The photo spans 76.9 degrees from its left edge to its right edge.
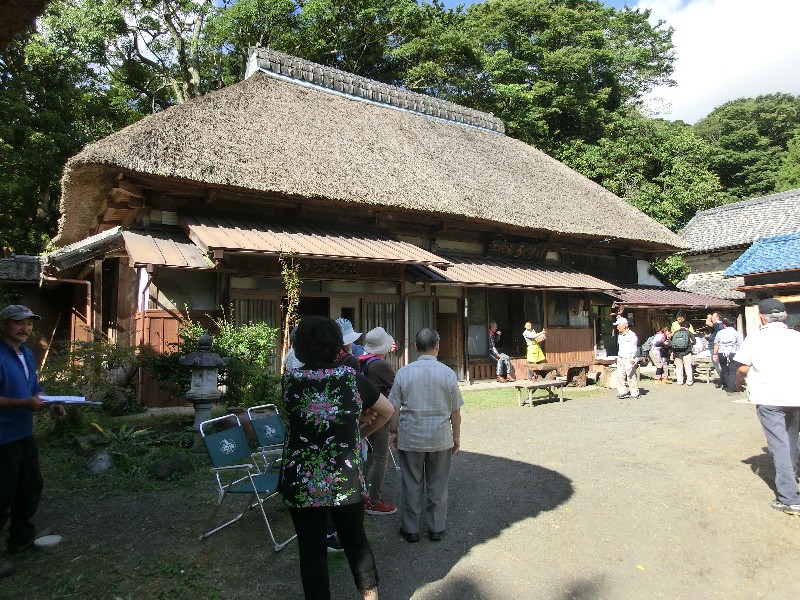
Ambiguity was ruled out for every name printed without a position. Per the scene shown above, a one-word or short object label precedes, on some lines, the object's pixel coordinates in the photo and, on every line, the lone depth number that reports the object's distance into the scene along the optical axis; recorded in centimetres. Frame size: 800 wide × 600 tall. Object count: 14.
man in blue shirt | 319
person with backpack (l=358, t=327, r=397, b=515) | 400
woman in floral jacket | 236
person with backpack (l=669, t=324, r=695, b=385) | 1127
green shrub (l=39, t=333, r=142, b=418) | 592
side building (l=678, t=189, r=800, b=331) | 1991
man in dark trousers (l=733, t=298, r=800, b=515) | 400
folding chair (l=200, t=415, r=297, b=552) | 352
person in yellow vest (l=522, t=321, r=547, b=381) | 1164
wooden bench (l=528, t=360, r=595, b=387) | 1167
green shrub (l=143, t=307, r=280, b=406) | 667
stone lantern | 600
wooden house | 834
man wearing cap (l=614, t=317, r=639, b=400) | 1005
